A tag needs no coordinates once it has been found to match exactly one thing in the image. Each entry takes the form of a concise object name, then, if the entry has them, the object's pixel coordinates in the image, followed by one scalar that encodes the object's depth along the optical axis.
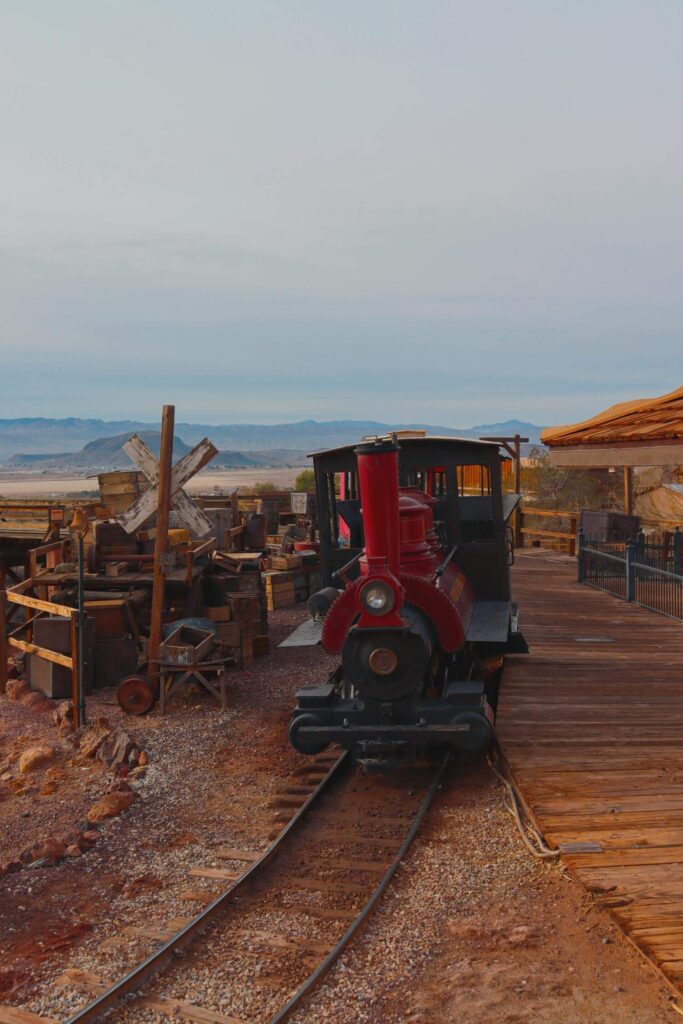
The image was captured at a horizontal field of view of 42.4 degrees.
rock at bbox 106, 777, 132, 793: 8.05
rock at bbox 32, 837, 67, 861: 6.74
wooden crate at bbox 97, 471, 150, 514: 14.54
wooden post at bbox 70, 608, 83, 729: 10.17
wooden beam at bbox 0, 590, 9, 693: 11.96
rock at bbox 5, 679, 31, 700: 11.81
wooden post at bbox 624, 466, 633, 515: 20.58
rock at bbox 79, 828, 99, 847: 6.98
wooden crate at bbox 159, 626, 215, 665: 10.53
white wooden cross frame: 10.73
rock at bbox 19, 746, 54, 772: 9.17
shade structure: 7.30
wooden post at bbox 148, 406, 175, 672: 10.77
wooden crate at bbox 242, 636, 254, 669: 12.80
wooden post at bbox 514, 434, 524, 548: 24.12
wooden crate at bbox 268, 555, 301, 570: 17.36
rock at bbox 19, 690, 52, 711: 11.32
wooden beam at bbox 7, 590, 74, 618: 10.51
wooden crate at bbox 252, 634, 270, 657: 13.52
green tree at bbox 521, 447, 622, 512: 30.84
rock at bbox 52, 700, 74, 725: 10.55
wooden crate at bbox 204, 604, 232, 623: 12.63
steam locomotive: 6.93
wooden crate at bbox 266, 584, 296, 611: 16.98
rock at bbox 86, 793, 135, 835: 7.53
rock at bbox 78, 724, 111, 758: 9.45
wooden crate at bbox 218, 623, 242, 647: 12.45
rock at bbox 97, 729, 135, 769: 9.07
